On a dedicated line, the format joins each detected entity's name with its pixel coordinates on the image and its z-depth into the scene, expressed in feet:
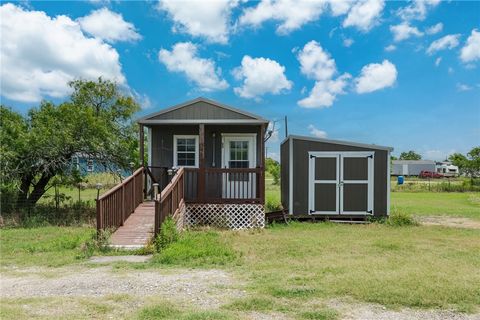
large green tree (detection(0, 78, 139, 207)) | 37.17
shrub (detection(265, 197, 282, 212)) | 44.40
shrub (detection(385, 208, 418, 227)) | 36.01
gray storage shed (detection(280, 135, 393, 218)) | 38.06
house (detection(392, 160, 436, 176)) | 232.12
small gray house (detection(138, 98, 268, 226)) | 34.68
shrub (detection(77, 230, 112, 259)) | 23.73
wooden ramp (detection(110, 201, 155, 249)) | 25.08
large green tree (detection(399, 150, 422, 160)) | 300.61
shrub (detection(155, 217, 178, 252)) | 24.14
